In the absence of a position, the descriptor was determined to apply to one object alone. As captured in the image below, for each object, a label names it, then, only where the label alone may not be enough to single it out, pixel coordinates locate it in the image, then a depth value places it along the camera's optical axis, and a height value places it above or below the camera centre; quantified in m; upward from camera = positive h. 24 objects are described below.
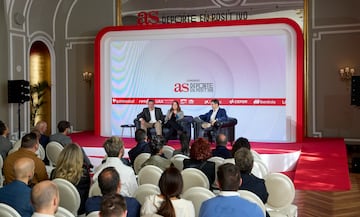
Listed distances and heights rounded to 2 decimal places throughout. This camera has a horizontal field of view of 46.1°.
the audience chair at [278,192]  3.43 -0.73
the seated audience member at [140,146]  5.12 -0.51
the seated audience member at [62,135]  5.59 -0.41
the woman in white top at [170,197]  2.46 -0.55
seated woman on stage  8.73 -0.30
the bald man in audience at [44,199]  2.11 -0.47
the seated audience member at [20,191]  2.73 -0.57
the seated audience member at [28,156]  3.78 -0.50
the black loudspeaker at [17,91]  9.23 +0.31
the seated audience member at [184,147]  5.15 -0.53
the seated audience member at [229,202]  2.23 -0.53
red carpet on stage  5.61 -0.92
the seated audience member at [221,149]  4.79 -0.52
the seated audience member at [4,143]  5.21 -0.47
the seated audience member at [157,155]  4.18 -0.52
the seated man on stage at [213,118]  8.33 -0.30
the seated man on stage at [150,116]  8.91 -0.26
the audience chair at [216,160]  4.07 -0.56
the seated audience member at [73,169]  3.34 -0.52
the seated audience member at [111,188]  2.48 -0.50
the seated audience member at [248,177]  3.03 -0.54
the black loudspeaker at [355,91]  7.91 +0.21
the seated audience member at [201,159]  3.85 -0.53
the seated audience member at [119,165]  3.48 -0.52
